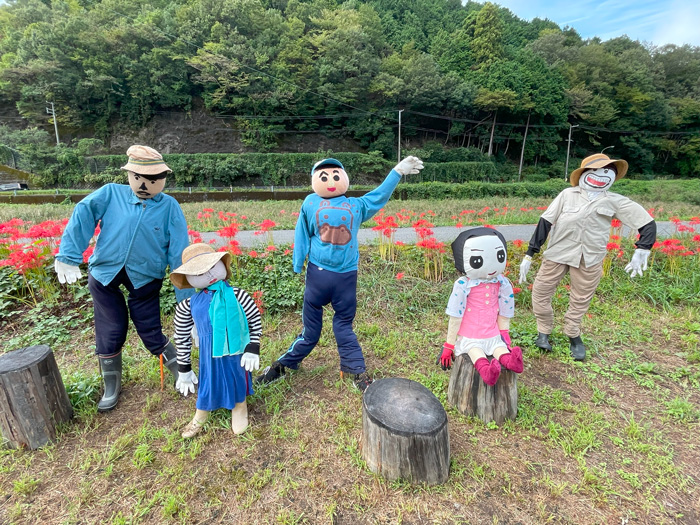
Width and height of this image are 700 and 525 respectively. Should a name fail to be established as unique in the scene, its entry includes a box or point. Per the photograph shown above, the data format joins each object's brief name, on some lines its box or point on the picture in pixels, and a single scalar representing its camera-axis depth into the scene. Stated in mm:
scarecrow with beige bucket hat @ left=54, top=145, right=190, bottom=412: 2381
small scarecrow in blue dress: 2219
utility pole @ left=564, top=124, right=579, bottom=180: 36097
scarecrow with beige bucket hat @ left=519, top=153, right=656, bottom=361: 3002
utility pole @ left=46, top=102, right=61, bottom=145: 27250
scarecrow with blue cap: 2611
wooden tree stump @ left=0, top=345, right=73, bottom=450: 2170
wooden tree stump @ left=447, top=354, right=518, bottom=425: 2426
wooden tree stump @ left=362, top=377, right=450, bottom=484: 1894
